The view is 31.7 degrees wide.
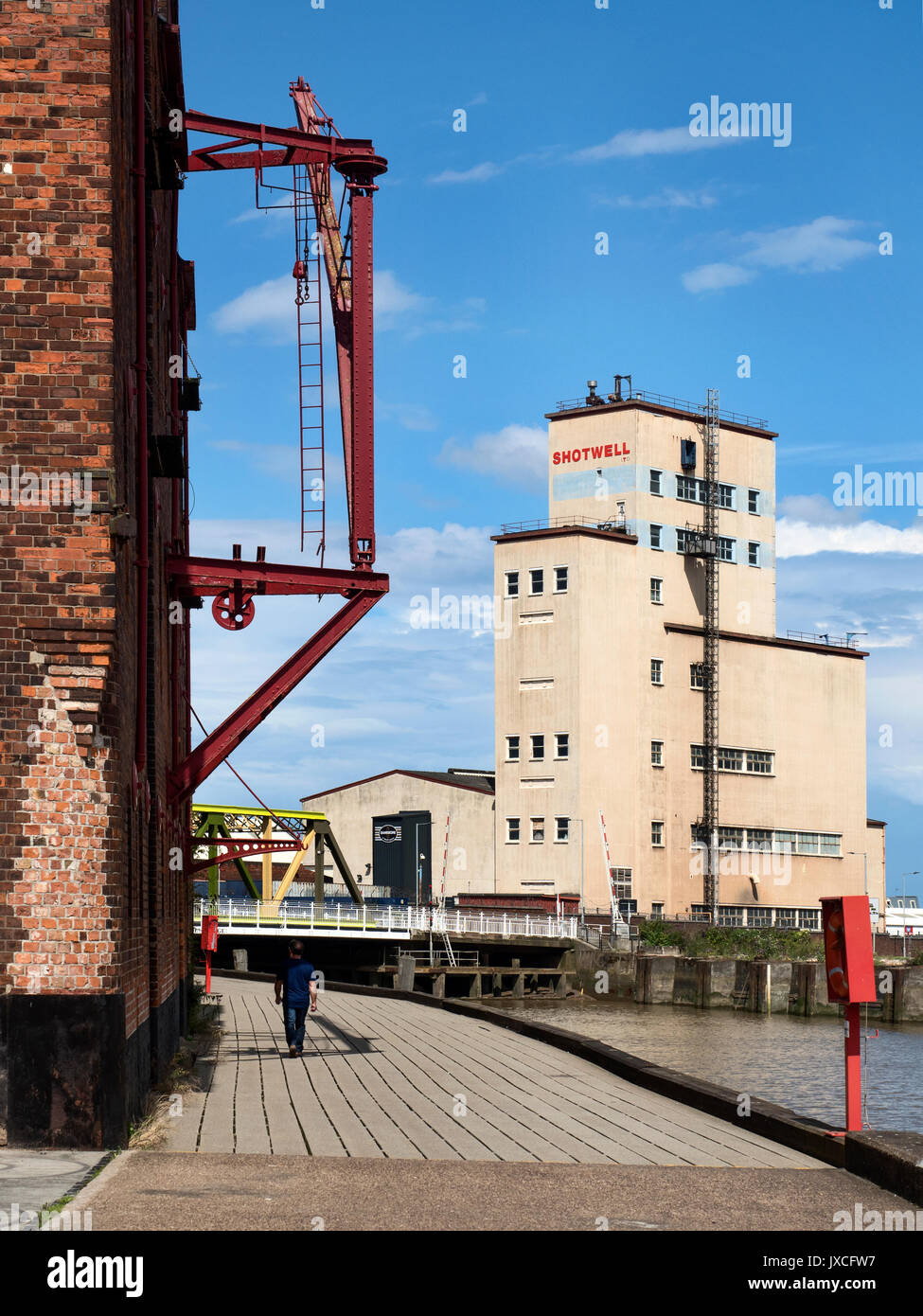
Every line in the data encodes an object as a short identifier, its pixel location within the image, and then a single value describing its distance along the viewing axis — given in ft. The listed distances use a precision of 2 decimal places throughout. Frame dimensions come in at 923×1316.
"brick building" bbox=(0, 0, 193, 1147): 39.70
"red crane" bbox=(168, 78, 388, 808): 64.13
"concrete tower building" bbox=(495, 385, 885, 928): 264.93
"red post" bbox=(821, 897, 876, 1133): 39.04
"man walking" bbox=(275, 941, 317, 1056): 66.08
